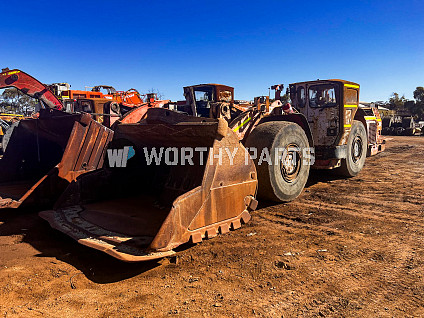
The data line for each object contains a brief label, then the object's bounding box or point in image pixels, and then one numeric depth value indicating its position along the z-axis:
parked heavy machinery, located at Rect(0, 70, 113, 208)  4.61
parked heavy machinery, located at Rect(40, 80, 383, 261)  3.28
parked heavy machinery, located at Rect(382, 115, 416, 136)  26.27
